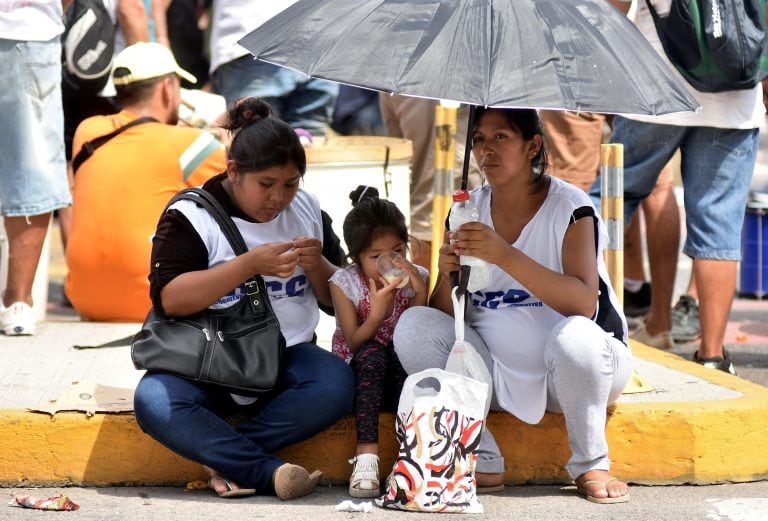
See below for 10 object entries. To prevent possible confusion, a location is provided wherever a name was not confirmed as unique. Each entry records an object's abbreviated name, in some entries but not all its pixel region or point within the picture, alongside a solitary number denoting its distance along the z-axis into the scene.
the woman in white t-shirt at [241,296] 7.98
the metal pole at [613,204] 9.65
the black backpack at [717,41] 10.34
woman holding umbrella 7.93
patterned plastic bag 7.78
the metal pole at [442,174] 10.70
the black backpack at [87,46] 12.87
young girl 8.37
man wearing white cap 11.16
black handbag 8.08
